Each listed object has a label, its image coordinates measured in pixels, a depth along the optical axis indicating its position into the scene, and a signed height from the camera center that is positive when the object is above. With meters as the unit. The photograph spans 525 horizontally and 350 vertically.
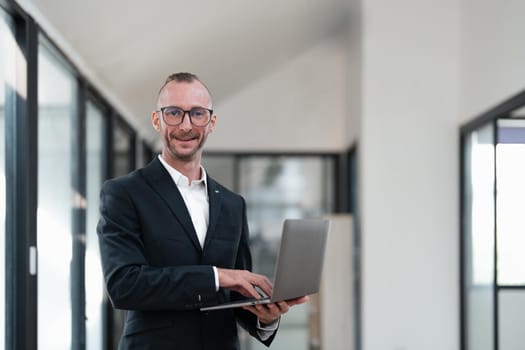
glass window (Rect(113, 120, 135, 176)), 5.49 +0.15
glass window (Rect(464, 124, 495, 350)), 4.55 -0.46
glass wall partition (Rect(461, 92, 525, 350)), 4.00 -0.37
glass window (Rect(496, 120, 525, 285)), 3.96 -0.18
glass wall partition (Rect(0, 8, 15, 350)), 2.53 +0.23
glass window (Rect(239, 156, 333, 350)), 7.21 -0.24
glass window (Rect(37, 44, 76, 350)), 3.18 -0.14
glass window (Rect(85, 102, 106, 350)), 4.32 -0.36
